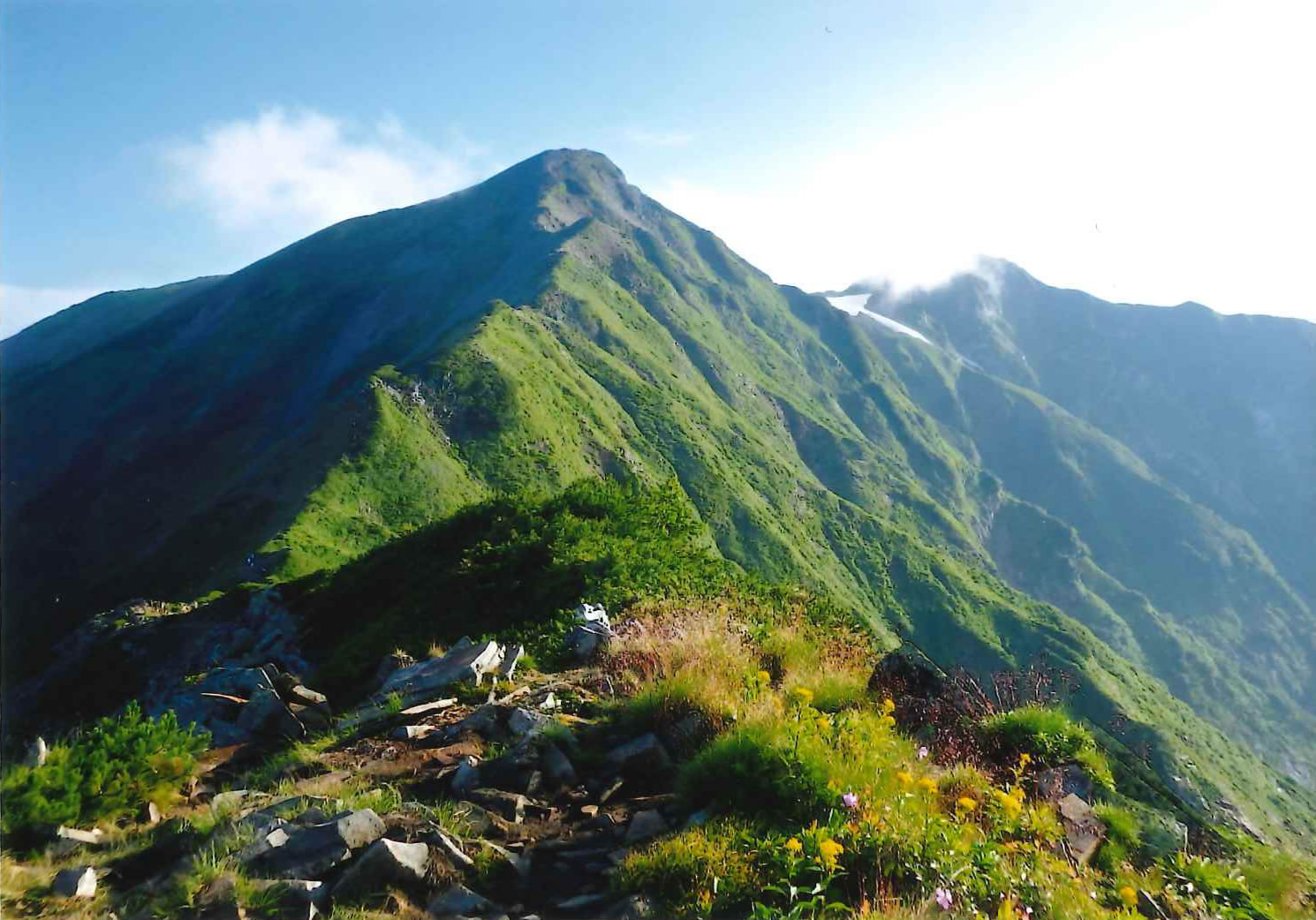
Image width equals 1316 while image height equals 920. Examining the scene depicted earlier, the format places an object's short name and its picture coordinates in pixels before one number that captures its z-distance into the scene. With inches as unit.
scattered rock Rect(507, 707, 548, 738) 306.3
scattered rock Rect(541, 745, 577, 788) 277.1
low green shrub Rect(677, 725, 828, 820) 229.1
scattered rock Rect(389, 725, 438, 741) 321.1
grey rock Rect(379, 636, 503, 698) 388.8
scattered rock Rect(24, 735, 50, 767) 249.0
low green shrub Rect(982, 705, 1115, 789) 325.7
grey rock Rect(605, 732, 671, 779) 281.3
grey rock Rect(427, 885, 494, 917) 203.9
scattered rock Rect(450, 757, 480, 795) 267.7
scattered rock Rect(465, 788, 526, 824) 253.1
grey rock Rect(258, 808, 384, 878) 207.9
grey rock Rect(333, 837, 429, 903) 204.4
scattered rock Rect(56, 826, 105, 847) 223.1
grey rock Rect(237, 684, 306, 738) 379.2
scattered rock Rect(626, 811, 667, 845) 236.1
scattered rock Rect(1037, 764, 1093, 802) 296.8
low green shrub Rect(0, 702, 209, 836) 223.9
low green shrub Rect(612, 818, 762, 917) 195.8
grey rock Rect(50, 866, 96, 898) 200.4
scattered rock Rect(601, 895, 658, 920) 197.5
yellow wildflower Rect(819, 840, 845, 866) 187.3
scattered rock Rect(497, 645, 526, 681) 392.9
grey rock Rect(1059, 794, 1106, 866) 264.2
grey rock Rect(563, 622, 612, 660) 428.5
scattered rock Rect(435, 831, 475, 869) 220.2
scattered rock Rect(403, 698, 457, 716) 345.7
